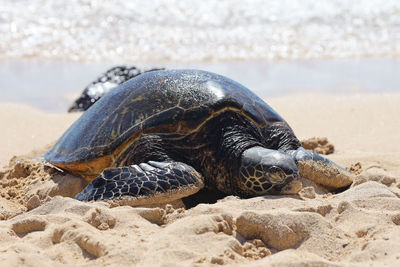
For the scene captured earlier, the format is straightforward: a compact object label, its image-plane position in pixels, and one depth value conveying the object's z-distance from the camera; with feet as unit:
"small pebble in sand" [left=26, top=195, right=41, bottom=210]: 21.45
